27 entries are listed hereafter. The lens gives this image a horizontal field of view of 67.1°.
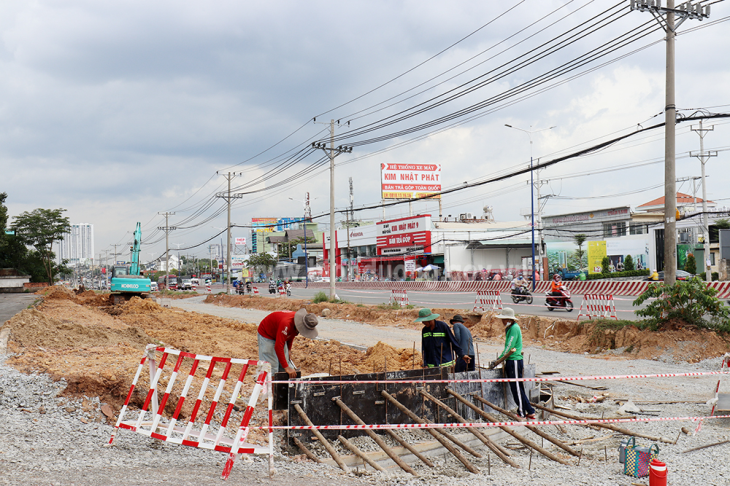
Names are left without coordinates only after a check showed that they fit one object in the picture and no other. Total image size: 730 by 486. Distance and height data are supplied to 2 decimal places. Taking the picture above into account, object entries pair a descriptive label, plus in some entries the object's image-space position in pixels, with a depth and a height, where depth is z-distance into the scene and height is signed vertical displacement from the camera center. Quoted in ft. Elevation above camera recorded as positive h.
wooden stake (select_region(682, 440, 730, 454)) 22.75 -8.09
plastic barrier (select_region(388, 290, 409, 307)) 86.83 -6.74
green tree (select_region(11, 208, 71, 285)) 192.13 +10.81
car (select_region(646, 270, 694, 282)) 122.62 -4.96
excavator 102.82 -4.72
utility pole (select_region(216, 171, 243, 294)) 155.61 +17.85
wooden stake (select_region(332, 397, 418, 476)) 20.33 -7.16
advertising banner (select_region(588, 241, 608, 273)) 180.04 -0.07
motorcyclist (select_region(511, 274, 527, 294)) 86.38 -4.93
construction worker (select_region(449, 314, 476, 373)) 28.71 -4.48
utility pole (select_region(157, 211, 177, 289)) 228.86 +12.27
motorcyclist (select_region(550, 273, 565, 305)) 73.67 -4.72
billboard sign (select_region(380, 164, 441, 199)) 198.90 +28.09
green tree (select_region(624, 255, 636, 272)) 172.14 -3.16
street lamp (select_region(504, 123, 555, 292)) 98.61 +11.74
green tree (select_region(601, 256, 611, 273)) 173.78 -3.41
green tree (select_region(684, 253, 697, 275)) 152.97 -3.01
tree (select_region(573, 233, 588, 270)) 188.36 +2.25
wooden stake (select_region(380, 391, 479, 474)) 21.06 -7.34
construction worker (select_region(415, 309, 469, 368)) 27.84 -4.42
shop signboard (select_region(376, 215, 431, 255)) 185.26 +7.45
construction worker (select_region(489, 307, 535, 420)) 26.40 -5.42
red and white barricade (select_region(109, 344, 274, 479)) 18.03 -5.91
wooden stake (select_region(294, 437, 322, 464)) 21.31 -7.69
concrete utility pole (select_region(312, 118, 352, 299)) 101.19 +14.80
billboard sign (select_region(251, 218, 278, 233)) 494.18 +34.95
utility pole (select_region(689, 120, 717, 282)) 131.23 +16.10
